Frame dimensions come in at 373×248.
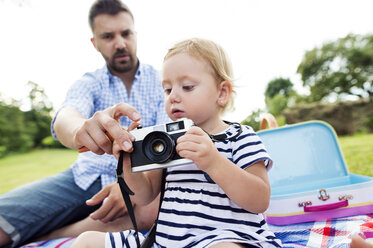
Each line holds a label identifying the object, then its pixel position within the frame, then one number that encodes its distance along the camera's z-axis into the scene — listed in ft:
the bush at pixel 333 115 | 29.00
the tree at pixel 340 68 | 44.60
